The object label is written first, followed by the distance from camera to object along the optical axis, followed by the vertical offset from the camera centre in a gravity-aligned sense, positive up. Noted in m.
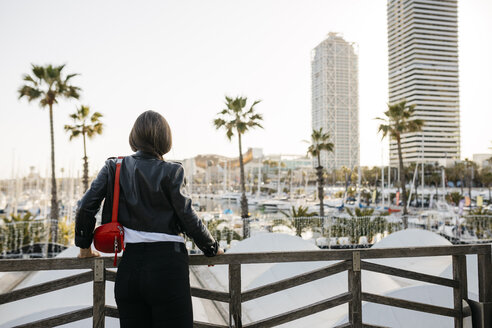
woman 1.48 -0.26
